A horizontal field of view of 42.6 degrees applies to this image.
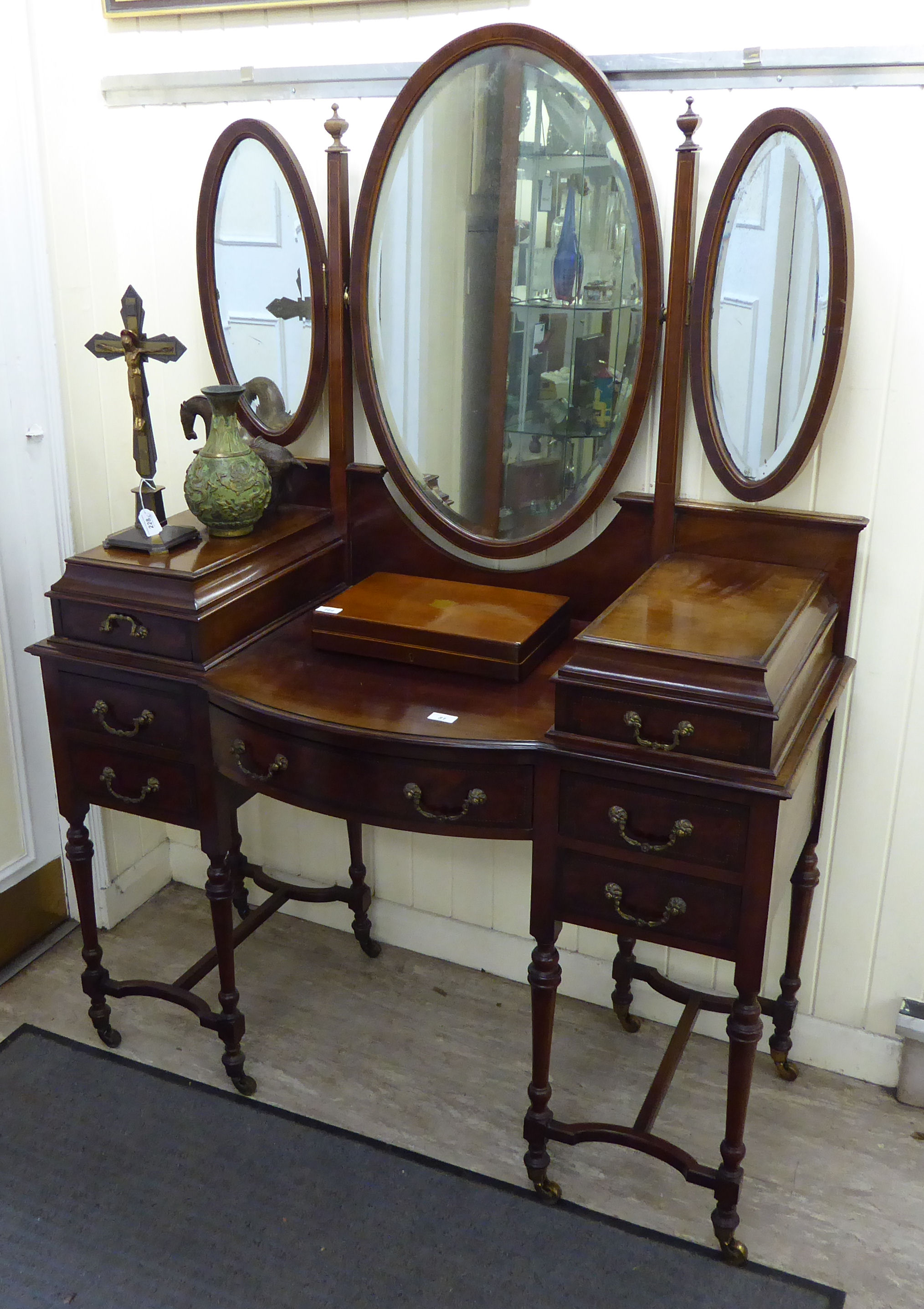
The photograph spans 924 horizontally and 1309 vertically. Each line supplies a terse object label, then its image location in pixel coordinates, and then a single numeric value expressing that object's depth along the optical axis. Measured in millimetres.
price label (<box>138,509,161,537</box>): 2191
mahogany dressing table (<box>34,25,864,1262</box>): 1802
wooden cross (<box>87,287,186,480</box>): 2197
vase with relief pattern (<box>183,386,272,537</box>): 2225
